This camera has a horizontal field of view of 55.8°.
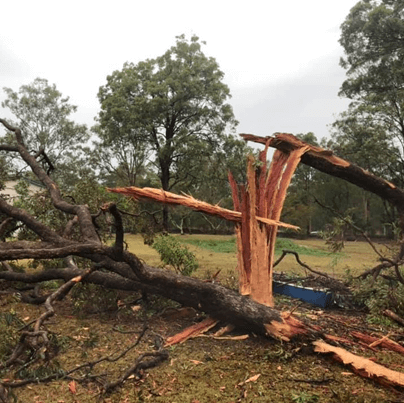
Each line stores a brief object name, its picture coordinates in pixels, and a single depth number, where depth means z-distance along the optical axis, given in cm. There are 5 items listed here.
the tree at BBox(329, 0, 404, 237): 2203
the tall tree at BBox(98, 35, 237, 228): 2564
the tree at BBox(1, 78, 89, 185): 3497
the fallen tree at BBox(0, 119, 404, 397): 381
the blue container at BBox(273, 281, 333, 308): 632
